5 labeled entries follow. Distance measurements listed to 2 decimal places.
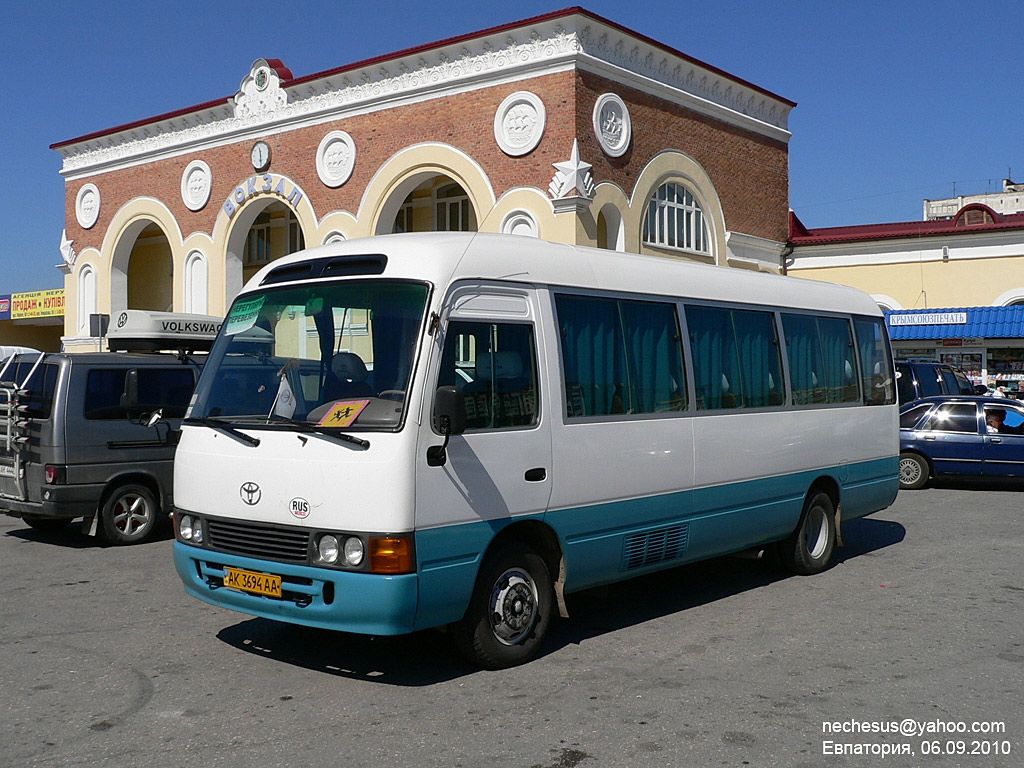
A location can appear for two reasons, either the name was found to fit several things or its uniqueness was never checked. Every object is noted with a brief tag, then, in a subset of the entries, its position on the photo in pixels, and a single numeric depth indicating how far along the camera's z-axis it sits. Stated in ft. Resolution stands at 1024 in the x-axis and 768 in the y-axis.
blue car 52.75
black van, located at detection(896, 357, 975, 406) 68.80
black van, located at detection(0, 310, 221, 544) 34.50
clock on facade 91.40
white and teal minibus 18.54
